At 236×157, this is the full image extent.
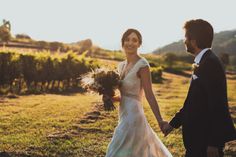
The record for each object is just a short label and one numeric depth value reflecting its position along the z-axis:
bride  7.11
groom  5.44
